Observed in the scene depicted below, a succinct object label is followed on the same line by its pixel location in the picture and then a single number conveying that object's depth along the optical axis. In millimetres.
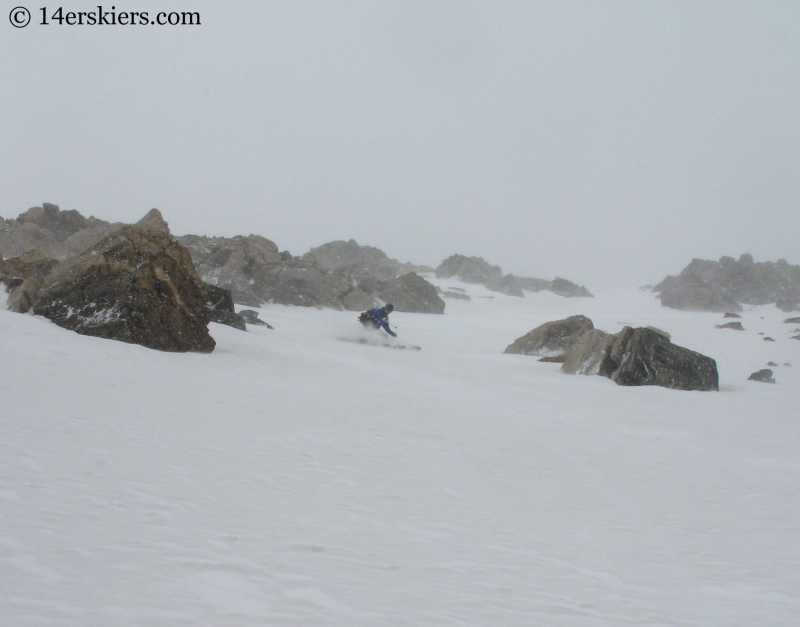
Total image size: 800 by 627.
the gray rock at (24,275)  9055
